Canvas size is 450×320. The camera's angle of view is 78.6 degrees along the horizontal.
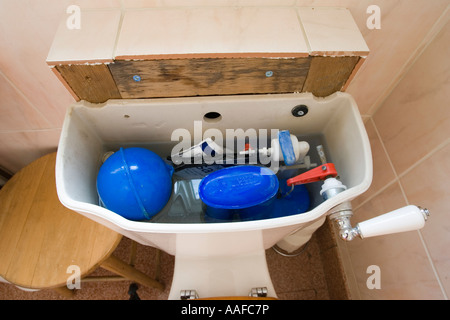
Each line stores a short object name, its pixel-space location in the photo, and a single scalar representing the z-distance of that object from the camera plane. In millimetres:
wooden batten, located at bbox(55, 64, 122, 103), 563
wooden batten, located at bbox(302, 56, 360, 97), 583
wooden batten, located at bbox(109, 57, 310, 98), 569
